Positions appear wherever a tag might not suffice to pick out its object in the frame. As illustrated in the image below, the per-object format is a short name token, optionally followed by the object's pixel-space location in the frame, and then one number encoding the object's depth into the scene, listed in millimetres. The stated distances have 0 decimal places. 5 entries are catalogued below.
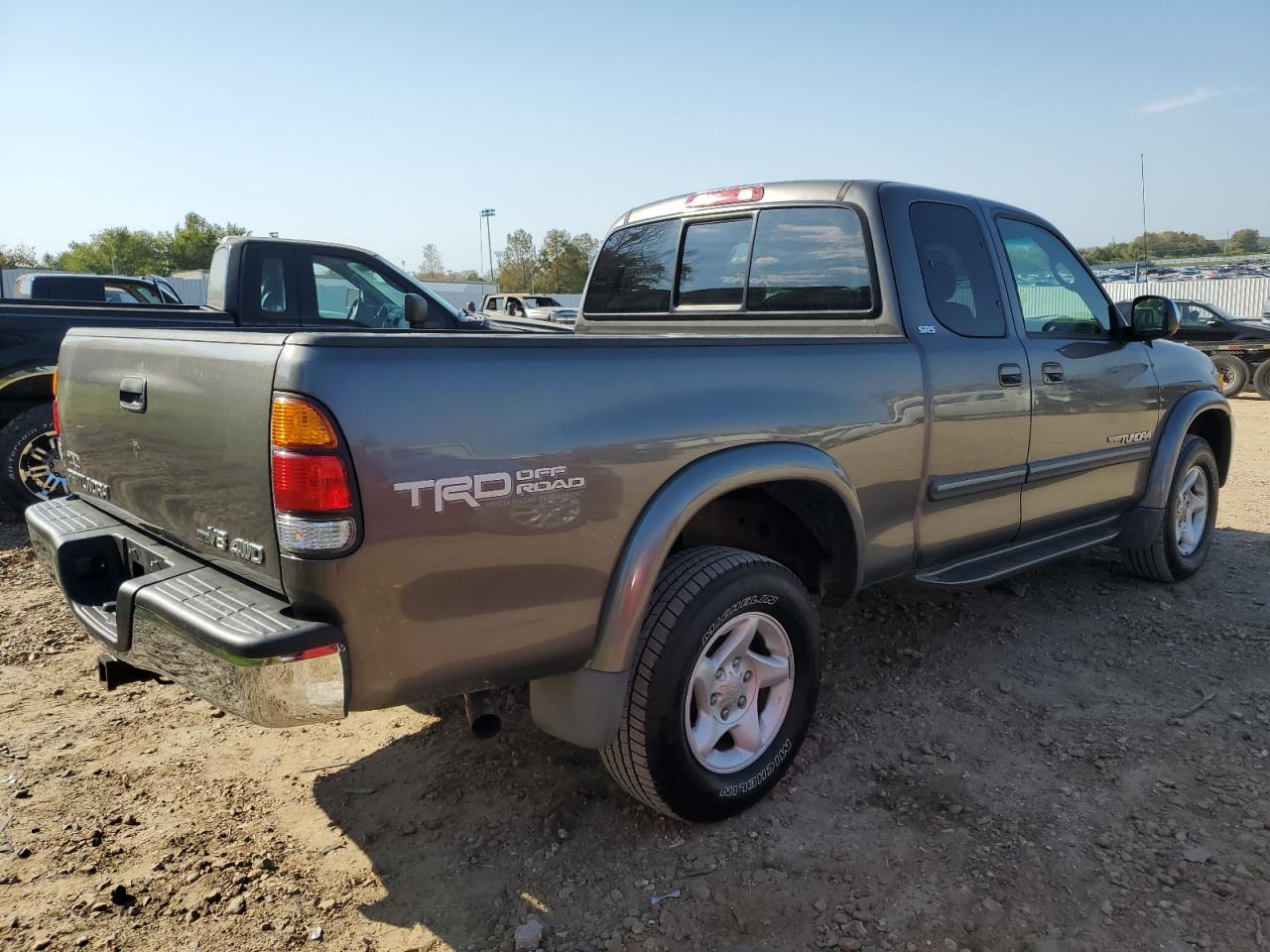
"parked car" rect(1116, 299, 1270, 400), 14516
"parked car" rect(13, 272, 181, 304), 11875
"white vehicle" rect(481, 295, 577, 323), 24323
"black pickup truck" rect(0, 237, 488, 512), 5945
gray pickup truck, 1995
